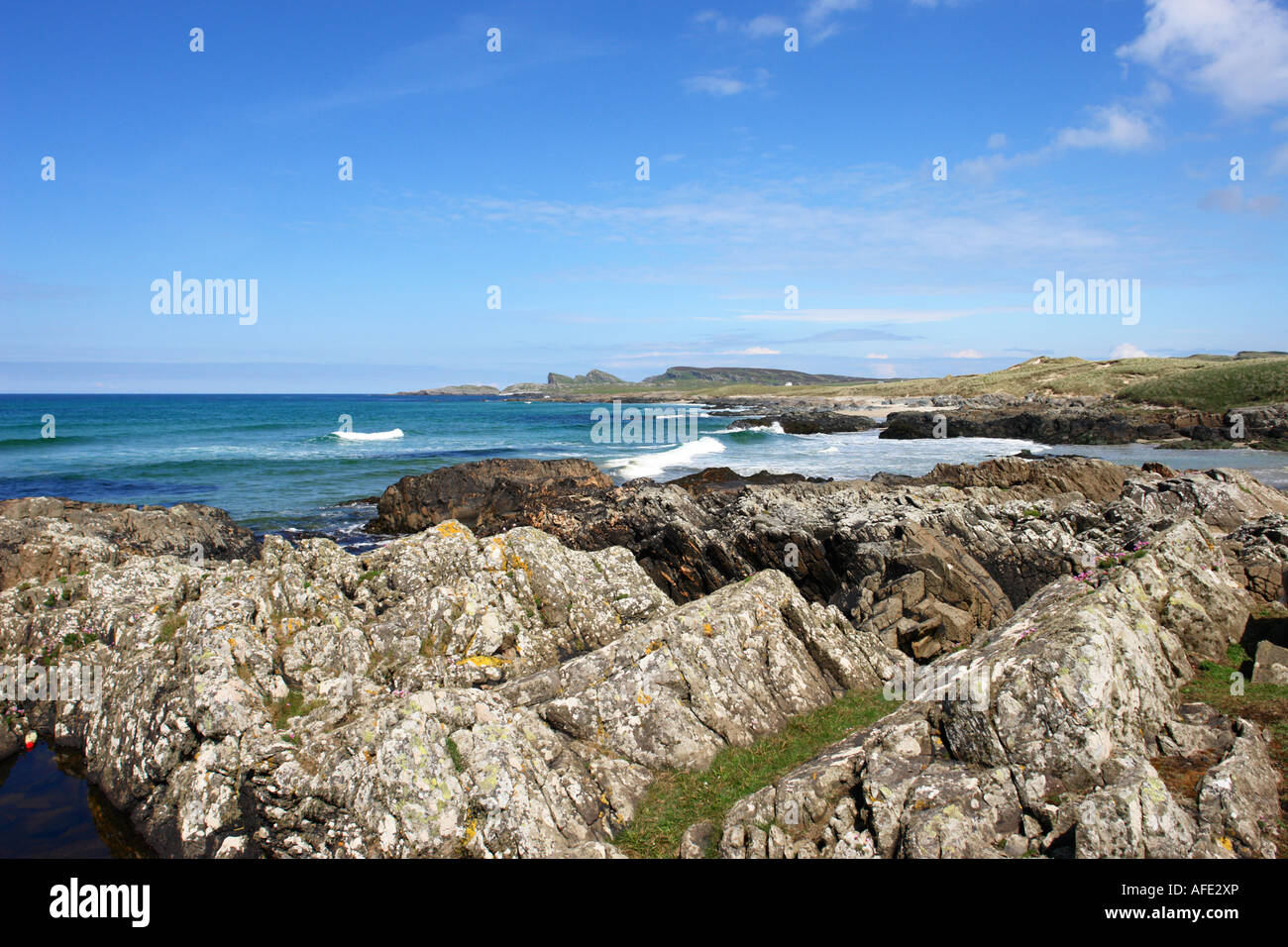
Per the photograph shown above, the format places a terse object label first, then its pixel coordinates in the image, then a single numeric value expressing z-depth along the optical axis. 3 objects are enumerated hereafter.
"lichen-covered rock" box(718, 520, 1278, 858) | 6.38
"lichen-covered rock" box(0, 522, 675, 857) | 8.49
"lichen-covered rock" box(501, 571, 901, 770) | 10.30
